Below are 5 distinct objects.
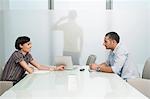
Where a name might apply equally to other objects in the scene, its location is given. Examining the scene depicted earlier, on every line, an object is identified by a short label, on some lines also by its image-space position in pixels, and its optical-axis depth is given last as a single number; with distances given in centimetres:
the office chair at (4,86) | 269
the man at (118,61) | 316
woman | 315
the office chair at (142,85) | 241
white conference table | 185
